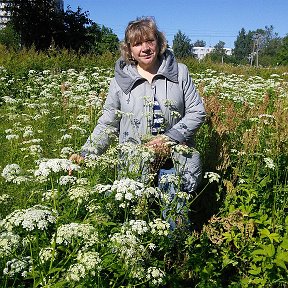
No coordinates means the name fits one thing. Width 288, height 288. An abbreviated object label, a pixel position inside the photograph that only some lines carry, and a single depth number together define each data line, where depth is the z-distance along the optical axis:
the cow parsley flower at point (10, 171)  2.38
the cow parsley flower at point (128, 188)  1.94
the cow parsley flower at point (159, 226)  1.93
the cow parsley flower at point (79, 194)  2.00
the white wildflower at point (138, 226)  1.86
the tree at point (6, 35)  31.88
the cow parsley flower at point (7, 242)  1.70
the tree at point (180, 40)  80.34
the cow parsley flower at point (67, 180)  2.20
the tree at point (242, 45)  104.66
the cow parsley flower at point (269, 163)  2.74
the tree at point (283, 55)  51.76
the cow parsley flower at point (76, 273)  1.61
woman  2.75
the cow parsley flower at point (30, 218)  1.64
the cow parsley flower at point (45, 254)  1.73
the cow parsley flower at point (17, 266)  1.77
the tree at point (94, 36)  23.08
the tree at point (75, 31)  21.97
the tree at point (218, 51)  84.84
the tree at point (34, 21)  21.97
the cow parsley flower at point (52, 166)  1.95
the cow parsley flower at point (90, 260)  1.64
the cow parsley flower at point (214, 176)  2.40
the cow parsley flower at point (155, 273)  1.79
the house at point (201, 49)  132.41
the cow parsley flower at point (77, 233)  1.71
